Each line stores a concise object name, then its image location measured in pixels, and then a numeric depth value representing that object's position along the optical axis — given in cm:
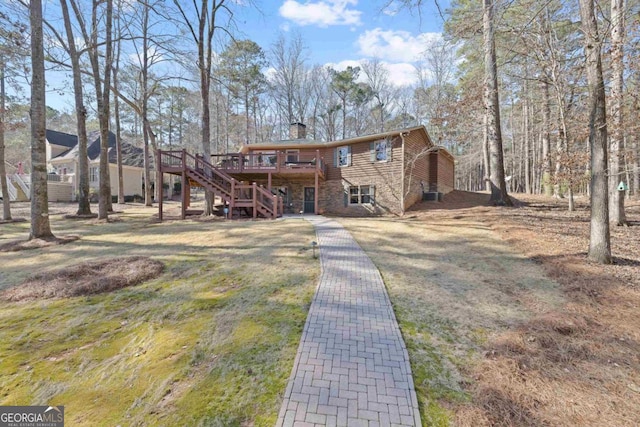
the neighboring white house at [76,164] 2367
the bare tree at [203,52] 1362
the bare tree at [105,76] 1340
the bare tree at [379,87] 3253
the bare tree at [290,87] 3147
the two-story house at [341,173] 1524
